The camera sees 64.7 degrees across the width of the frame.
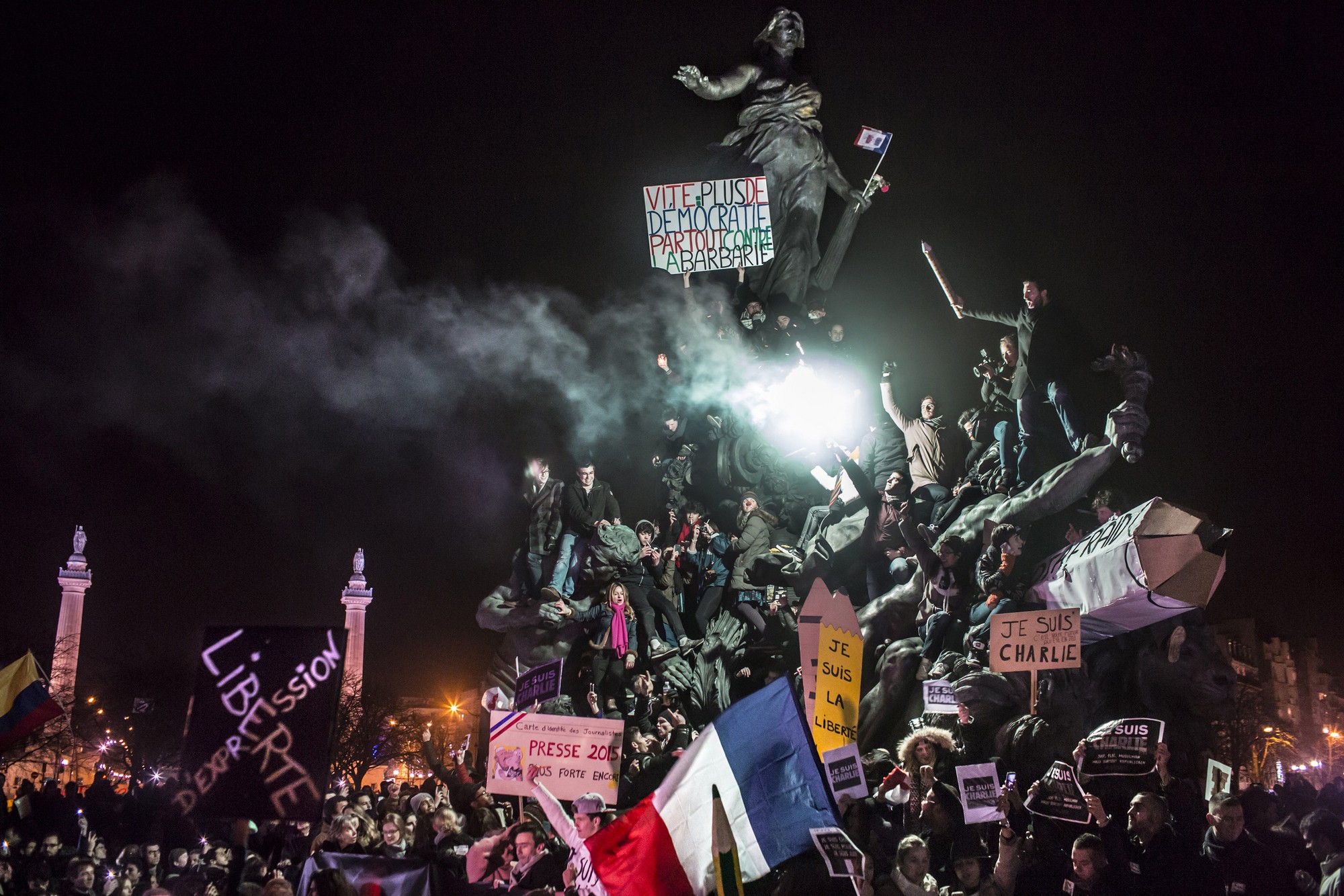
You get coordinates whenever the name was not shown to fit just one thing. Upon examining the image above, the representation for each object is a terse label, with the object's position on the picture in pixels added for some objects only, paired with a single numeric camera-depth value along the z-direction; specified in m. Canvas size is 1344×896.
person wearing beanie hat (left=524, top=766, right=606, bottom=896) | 6.59
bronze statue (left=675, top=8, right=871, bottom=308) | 20.08
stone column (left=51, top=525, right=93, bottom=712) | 61.12
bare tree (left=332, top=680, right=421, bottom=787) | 47.02
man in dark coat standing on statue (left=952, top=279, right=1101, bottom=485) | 14.48
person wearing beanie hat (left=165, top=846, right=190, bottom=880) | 9.98
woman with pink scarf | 18.16
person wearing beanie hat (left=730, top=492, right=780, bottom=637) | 17.89
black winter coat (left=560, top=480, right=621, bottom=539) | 19.98
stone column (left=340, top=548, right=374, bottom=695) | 83.06
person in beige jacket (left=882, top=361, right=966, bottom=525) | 15.97
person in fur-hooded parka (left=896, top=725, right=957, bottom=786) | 9.62
